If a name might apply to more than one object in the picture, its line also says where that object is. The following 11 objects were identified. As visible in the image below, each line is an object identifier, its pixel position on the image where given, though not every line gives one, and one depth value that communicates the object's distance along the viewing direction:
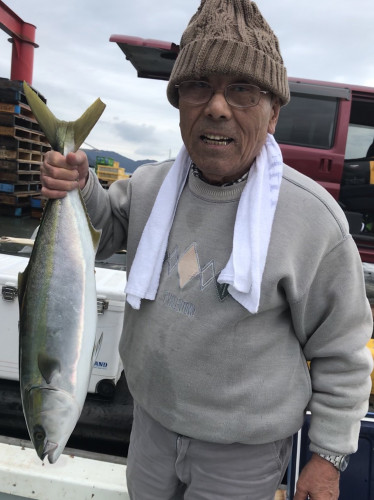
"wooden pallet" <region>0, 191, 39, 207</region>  9.70
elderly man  1.33
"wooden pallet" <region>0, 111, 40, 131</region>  9.03
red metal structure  11.90
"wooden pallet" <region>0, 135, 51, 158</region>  9.27
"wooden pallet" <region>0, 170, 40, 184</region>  9.47
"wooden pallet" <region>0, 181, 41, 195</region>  9.55
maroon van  4.76
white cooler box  2.68
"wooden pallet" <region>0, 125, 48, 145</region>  9.11
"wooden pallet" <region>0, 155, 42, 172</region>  9.38
